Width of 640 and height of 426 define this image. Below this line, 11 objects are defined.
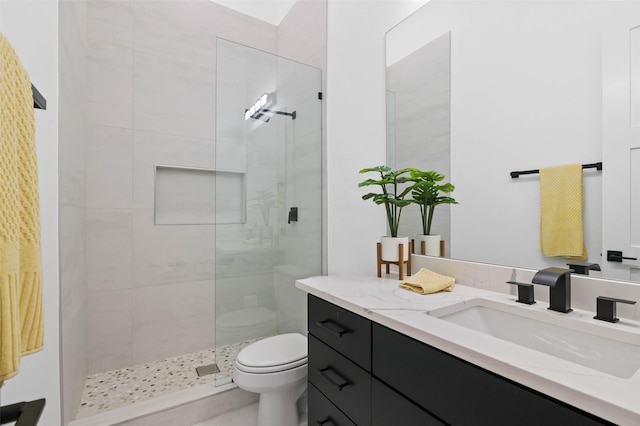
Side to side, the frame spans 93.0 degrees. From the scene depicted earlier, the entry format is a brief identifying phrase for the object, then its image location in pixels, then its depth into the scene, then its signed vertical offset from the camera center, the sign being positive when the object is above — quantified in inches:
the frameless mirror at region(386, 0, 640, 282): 35.3 +13.9
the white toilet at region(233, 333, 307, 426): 56.8 -31.3
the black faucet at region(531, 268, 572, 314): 33.7 -8.6
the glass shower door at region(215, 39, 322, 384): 70.6 +4.6
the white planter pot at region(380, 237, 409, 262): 55.7 -6.7
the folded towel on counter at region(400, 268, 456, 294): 44.9 -10.9
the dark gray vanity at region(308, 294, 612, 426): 22.9 -17.0
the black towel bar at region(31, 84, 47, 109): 27.3 +10.6
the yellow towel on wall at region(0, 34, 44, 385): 19.5 -0.6
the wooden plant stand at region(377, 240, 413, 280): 54.4 -9.2
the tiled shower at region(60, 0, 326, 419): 70.6 +8.4
